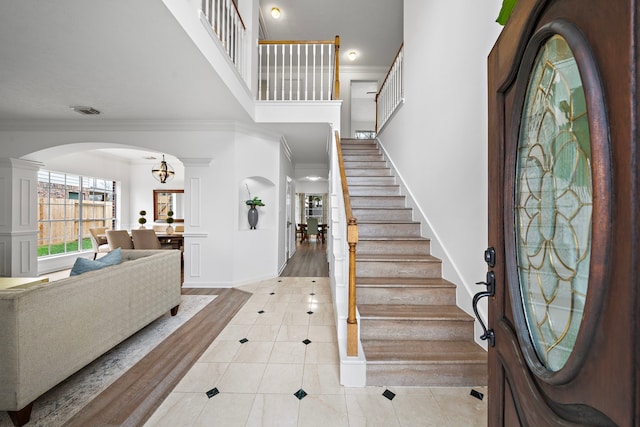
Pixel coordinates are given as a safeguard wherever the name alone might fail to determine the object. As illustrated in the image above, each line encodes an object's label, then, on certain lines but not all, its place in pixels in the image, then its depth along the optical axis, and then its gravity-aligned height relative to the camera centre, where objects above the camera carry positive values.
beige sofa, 1.48 -0.79
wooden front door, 0.40 +0.00
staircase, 1.88 -0.84
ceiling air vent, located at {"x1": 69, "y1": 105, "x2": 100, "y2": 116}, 3.51 +1.46
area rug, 1.62 -1.26
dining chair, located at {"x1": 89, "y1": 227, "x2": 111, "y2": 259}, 5.73 -0.63
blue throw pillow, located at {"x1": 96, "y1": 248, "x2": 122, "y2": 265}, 2.36 -0.43
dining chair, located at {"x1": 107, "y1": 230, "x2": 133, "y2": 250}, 4.95 -0.50
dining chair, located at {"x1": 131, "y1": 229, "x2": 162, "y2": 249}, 4.95 -0.50
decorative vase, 4.53 -0.06
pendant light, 5.37 +0.88
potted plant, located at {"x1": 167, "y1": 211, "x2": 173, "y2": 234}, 5.78 -0.19
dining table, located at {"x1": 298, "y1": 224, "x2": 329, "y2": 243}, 9.43 -0.65
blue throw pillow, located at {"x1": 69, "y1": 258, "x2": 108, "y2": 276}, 2.13 -0.45
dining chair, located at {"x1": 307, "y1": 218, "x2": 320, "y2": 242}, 9.34 -0.48
